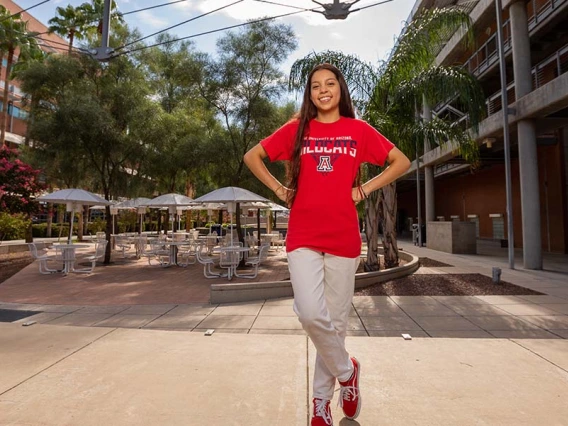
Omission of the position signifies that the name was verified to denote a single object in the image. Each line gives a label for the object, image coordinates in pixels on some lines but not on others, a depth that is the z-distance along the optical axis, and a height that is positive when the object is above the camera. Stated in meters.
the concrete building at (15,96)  31.18 +12.37
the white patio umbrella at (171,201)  12.12 +1.06
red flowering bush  12.25 +1.58
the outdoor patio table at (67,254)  10.02 -0.65
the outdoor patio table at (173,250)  11.29 -0.62
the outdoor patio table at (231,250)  8.70 -0.44
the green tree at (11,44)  22.78 +12.46
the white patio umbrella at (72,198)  10.59 +0.98
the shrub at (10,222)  14.39 +0.37
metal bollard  7.61 -0.88
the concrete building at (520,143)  9.87 +3.35
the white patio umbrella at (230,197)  9.61 +0.97
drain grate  5.09 -1.27
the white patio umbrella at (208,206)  15.76 +1.19
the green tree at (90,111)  11.65 +4.14
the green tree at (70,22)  24.63 +14.58
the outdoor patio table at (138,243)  13.95 -0.45
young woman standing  1.96 +0.13
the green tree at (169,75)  13.62 +7.55
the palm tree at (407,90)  8.74 +3.58
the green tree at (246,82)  12.53 +5.45
